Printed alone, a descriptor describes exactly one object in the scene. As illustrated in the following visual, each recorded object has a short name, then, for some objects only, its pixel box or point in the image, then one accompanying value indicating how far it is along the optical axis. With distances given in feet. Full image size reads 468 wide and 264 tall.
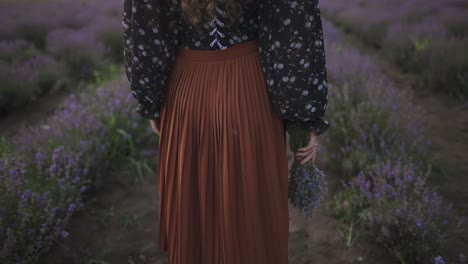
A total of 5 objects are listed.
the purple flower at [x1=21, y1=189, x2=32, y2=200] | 6.71
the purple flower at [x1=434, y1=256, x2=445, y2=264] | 5.16
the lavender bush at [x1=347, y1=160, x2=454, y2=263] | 6.79
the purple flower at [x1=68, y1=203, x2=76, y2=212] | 7.11
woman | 4.34
